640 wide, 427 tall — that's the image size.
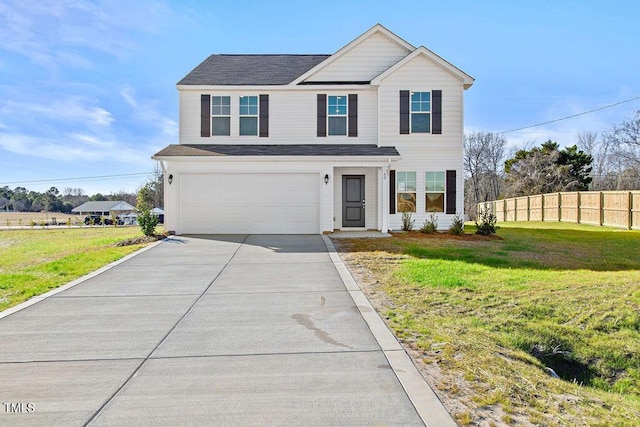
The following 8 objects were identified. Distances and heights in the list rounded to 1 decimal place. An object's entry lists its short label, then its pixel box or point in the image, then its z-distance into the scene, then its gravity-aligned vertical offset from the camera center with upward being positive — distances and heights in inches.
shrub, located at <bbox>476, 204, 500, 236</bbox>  608.7 -24.7
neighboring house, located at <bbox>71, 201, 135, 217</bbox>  3225.9 +19.5
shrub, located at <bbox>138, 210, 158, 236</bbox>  552.7 -18.2
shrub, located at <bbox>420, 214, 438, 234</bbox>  602.9 -23.9
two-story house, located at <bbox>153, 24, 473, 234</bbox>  593.0 +98.5
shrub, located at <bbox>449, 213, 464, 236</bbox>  592.8 -26.4
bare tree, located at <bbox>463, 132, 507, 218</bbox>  1868.8 +215.4
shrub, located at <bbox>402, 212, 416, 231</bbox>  625.3 -19.6
